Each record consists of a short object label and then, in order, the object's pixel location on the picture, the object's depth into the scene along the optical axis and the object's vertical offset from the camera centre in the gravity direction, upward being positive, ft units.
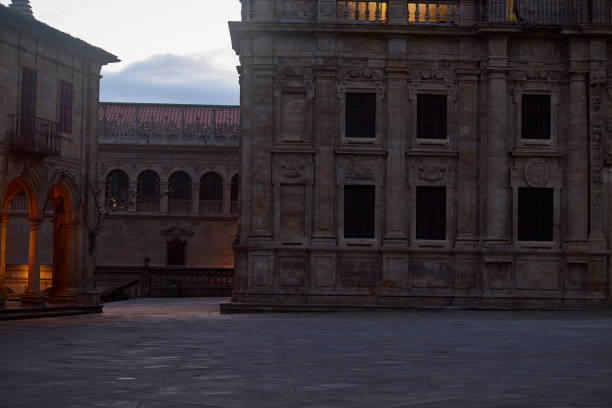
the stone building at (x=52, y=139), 94.53 +12.46
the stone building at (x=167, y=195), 194.59 +12.55
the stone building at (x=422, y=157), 112.06 +12.52
